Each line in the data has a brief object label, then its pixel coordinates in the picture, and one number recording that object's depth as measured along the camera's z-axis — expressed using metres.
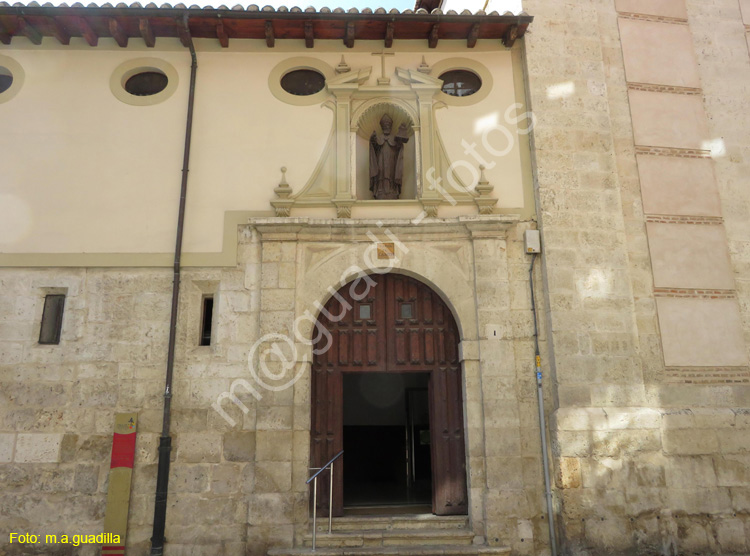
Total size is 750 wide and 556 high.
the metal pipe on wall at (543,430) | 6.09
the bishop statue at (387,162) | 7.40
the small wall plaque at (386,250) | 6.88
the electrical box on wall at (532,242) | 6.81
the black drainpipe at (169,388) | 6.04
